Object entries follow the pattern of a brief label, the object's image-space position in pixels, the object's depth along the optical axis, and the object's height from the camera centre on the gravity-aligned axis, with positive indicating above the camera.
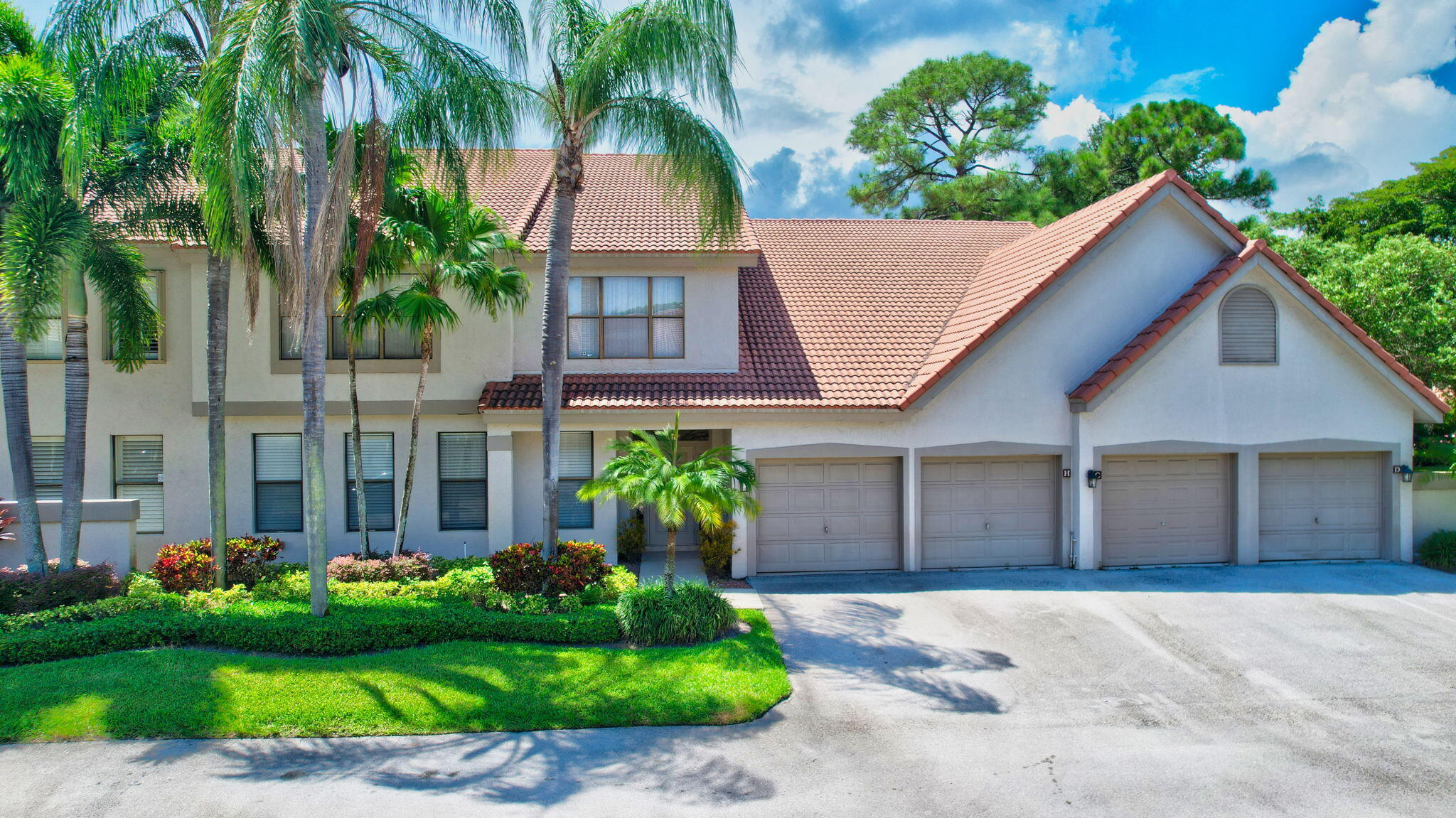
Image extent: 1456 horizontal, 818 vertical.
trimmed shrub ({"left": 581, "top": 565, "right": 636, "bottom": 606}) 12.39 -2.56
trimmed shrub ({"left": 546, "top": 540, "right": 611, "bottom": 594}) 12.27 -2.23
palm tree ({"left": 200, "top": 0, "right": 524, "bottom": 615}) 10.13 +3.82
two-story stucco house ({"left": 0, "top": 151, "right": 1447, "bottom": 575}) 15.38 -0.10
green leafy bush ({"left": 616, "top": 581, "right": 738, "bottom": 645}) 11.09 -2.63
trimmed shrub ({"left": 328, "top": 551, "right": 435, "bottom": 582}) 13.51 -2.45
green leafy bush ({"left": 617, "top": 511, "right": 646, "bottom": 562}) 16.20 -2.38
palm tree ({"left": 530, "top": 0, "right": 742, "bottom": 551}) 11.60 +4.29
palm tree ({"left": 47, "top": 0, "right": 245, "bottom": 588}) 11.46 +4.66
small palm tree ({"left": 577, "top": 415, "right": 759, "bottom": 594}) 11.09 -0.93
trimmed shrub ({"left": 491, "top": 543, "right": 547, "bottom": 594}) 12.34 -2.27
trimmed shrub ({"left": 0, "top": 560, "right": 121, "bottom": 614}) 11.59 -2.36
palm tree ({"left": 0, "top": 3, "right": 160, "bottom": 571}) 11.34 +2.72
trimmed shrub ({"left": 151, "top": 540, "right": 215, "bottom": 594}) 12.86 -2.32
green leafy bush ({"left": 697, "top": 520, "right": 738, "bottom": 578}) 15.13 -2.36
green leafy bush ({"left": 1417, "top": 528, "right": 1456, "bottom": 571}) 15.46 -2.59
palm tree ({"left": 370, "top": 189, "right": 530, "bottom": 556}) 13.05 +2.39
